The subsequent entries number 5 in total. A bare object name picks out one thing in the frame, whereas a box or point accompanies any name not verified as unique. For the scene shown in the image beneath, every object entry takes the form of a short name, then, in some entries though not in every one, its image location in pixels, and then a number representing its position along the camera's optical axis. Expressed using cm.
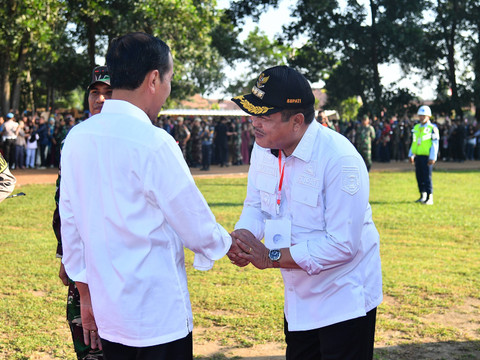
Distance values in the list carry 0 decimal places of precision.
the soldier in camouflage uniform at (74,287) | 339
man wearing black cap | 268
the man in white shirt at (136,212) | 223
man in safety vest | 1259
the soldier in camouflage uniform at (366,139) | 1697
